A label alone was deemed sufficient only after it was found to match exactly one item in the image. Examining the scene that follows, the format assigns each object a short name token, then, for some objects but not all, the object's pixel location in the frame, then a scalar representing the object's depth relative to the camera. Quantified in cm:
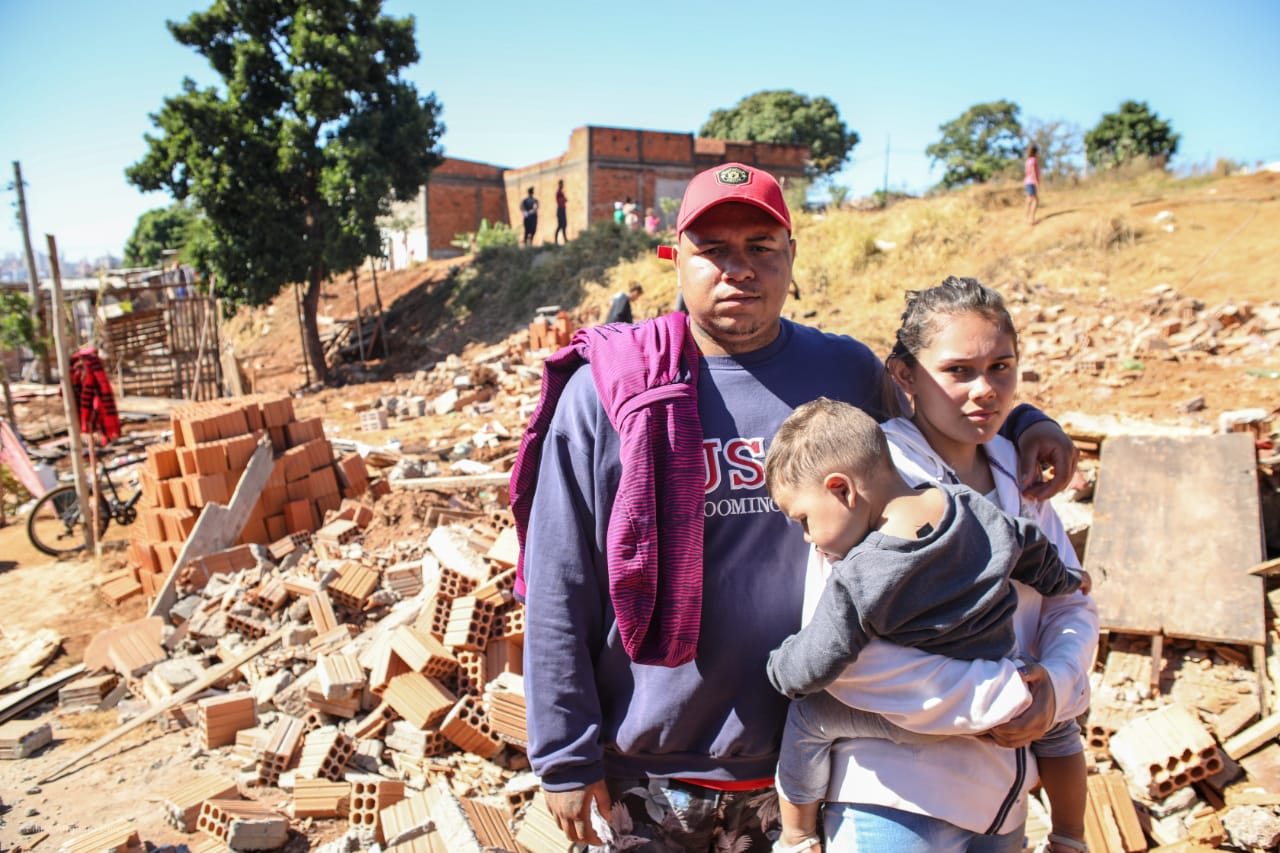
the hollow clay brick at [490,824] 277
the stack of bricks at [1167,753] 325
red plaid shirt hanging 820
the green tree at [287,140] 1639
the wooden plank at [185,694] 449
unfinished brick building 2964
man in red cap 161
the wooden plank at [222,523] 627
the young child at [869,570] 136
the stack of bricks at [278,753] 404
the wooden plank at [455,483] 679
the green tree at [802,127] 4338
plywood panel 389
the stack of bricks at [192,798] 361
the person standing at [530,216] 2398
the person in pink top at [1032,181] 1395
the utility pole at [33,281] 1361
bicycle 860
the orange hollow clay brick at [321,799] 360
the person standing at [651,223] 2372
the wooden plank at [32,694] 523
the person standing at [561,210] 2467
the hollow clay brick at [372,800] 343
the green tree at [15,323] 1433
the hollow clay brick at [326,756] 383
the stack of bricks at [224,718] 442
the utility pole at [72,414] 785
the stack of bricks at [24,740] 463
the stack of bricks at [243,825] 334
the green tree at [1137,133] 2758
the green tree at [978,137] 4059
